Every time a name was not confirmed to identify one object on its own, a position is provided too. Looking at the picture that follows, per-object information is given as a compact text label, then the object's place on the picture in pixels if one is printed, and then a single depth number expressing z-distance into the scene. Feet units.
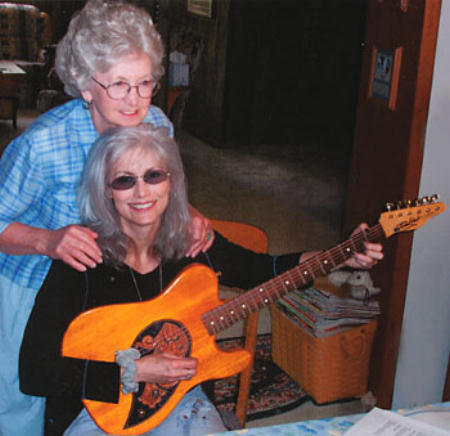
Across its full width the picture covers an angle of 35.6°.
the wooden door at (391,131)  6.31
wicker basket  7.52
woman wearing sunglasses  4.47
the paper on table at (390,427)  4.17
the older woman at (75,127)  4.27
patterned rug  7.36
